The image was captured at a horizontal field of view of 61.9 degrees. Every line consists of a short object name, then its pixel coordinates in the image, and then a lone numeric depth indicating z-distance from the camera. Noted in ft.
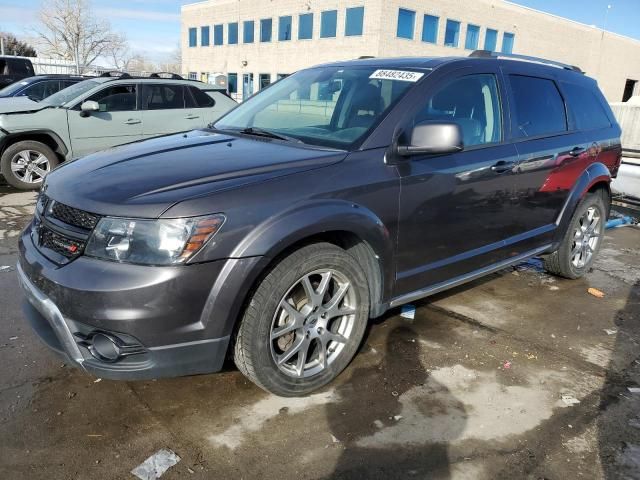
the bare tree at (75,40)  158.71
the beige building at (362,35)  117.70
